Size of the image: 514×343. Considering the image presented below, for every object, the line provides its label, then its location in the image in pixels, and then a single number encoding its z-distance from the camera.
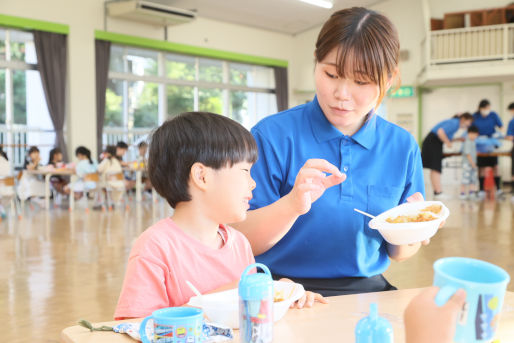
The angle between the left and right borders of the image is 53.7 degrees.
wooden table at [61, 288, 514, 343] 0.90
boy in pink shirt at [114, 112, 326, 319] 1.20
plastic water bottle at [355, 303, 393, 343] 0.73
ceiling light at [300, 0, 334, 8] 10.29
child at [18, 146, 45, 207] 7.88
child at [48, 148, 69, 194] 8.64
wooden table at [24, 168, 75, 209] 7.53
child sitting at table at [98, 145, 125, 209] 7.70
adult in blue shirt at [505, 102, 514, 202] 8.99
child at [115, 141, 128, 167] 9.24
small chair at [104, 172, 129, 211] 7.70
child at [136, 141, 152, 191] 8.94
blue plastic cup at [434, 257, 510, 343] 0.62
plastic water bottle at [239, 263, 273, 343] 0.82
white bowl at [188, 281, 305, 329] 0.93
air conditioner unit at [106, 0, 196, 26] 9.42
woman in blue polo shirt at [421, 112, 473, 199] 8.66
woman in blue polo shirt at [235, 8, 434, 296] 1.33
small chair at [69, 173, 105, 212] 7.43
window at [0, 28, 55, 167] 9.05
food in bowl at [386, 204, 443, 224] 1.25
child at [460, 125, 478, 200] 9.01
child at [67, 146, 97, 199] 7.44
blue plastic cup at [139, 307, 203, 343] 0.79
